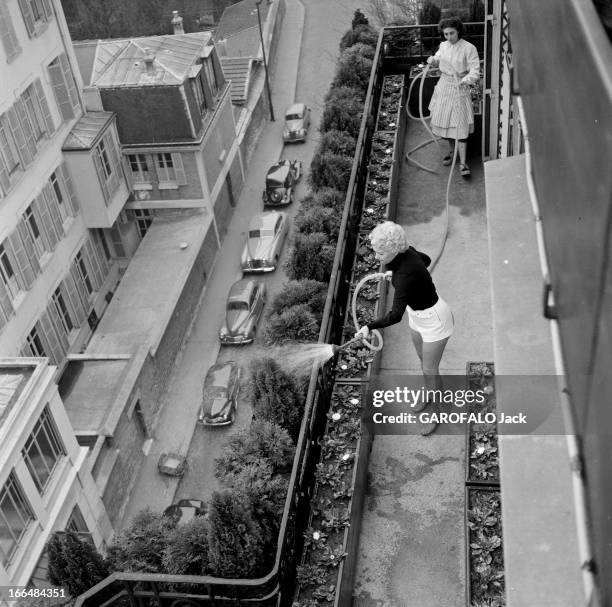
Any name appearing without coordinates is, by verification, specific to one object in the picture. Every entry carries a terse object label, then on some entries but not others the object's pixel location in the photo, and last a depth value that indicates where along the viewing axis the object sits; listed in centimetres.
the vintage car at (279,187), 3659
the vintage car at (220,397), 2553
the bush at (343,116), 1861
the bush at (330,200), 1600
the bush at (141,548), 1066
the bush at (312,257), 1469
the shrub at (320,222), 1532
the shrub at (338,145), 1773
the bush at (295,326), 1330
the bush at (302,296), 1389
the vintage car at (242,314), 2894
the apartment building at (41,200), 2422
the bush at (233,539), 956
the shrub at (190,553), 1010
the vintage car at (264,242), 3244
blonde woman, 906
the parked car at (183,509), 2023
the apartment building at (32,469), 1623
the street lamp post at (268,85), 4256
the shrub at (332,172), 1669
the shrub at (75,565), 1122
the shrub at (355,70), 2105
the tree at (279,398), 1140
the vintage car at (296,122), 4184
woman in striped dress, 1441
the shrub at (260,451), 1077
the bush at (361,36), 2514
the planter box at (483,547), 829
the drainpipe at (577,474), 404
